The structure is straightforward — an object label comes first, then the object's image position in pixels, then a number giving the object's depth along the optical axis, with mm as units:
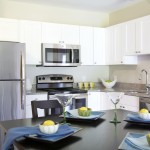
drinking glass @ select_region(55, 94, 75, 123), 1896
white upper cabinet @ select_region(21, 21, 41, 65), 4207
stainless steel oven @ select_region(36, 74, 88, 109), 4257
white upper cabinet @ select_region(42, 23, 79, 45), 4393
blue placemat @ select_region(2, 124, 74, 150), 1422
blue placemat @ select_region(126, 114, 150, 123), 1886
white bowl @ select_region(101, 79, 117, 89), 4977
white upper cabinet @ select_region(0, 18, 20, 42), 3982
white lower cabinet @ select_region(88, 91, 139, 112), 4484
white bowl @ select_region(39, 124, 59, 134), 1441
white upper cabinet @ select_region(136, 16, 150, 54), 3930
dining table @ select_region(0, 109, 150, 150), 1344
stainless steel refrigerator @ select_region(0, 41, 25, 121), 3541
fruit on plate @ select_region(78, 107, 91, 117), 2032
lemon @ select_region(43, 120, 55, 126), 1462
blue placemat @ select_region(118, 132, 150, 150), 1264
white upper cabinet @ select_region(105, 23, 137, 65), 4508
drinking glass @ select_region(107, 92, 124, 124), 1974
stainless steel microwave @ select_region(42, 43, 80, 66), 4367
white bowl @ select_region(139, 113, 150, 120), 1901
